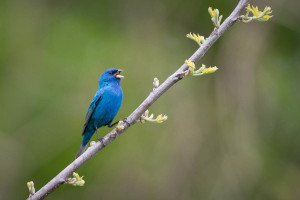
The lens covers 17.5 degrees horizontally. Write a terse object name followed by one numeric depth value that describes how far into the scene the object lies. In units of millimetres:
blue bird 9930
